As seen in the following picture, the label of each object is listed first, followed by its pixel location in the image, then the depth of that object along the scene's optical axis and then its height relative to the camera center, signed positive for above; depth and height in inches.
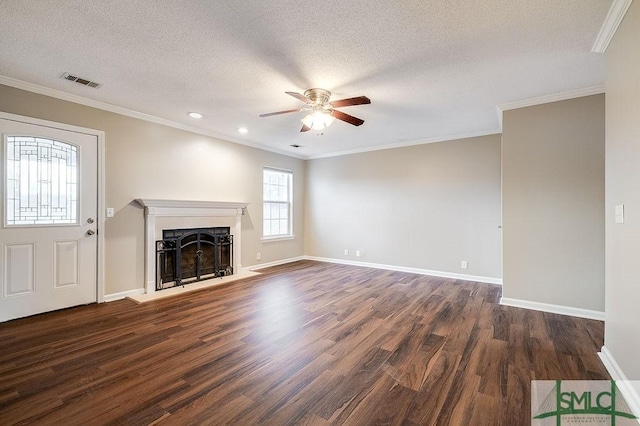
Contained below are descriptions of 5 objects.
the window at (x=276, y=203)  243.8 +9.8
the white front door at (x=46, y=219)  119.6 -2.9
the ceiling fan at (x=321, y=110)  117.8 +44.8
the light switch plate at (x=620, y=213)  75.9 +0.6
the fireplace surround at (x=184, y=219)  162.7 -3.7
